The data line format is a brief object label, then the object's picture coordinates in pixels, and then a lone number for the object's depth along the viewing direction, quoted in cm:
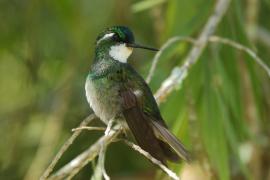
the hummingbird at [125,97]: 546
